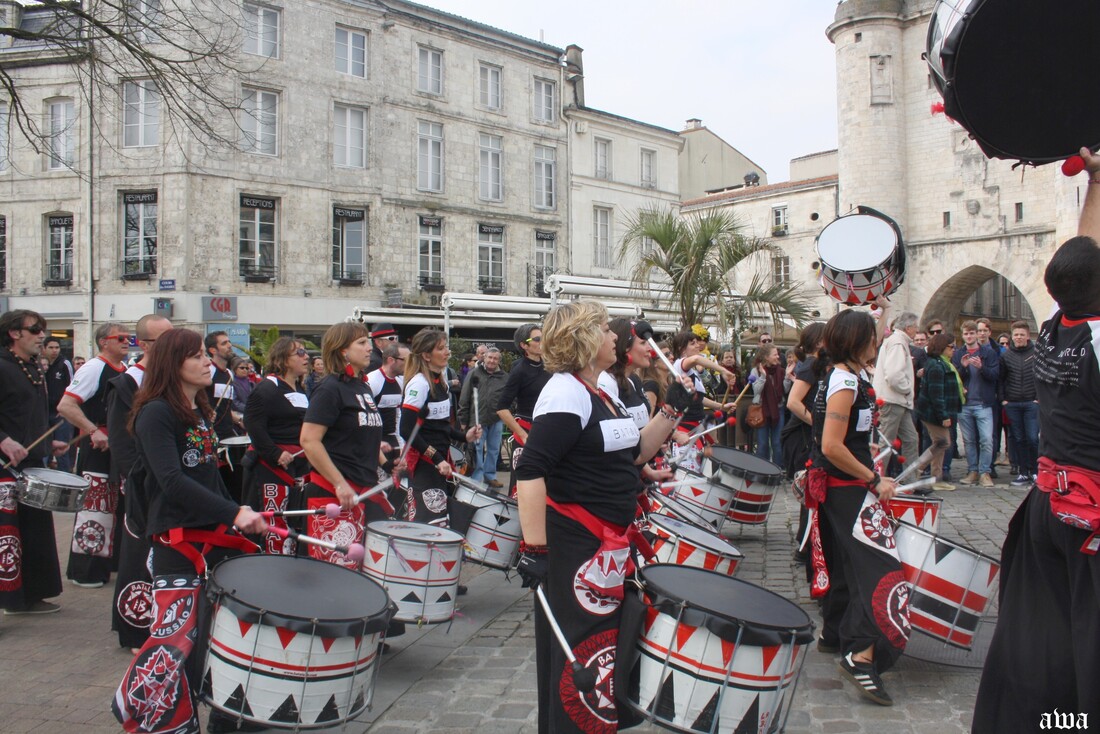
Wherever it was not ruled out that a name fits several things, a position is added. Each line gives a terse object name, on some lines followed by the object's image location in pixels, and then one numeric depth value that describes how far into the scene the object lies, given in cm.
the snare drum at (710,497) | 741
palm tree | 1461
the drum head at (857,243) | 722
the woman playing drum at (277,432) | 613
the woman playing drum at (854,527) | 441
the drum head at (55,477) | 588
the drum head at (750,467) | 735
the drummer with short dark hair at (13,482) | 596
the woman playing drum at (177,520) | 353
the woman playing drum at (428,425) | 643
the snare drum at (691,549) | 500
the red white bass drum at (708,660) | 295
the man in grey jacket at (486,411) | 1191
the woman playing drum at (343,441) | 501
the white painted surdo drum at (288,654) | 327
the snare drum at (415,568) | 482
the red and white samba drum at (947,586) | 443
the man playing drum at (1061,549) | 291
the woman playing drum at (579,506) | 319
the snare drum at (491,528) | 597
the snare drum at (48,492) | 575
